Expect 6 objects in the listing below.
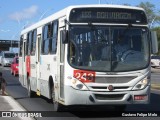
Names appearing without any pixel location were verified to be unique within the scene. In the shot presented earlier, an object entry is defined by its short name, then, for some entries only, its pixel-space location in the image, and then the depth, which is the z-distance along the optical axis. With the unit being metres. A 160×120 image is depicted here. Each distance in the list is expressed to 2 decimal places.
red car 39.95
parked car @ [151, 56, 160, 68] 61.01
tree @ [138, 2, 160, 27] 102.14
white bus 11.73
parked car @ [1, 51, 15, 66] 65.67
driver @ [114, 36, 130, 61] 11.94
